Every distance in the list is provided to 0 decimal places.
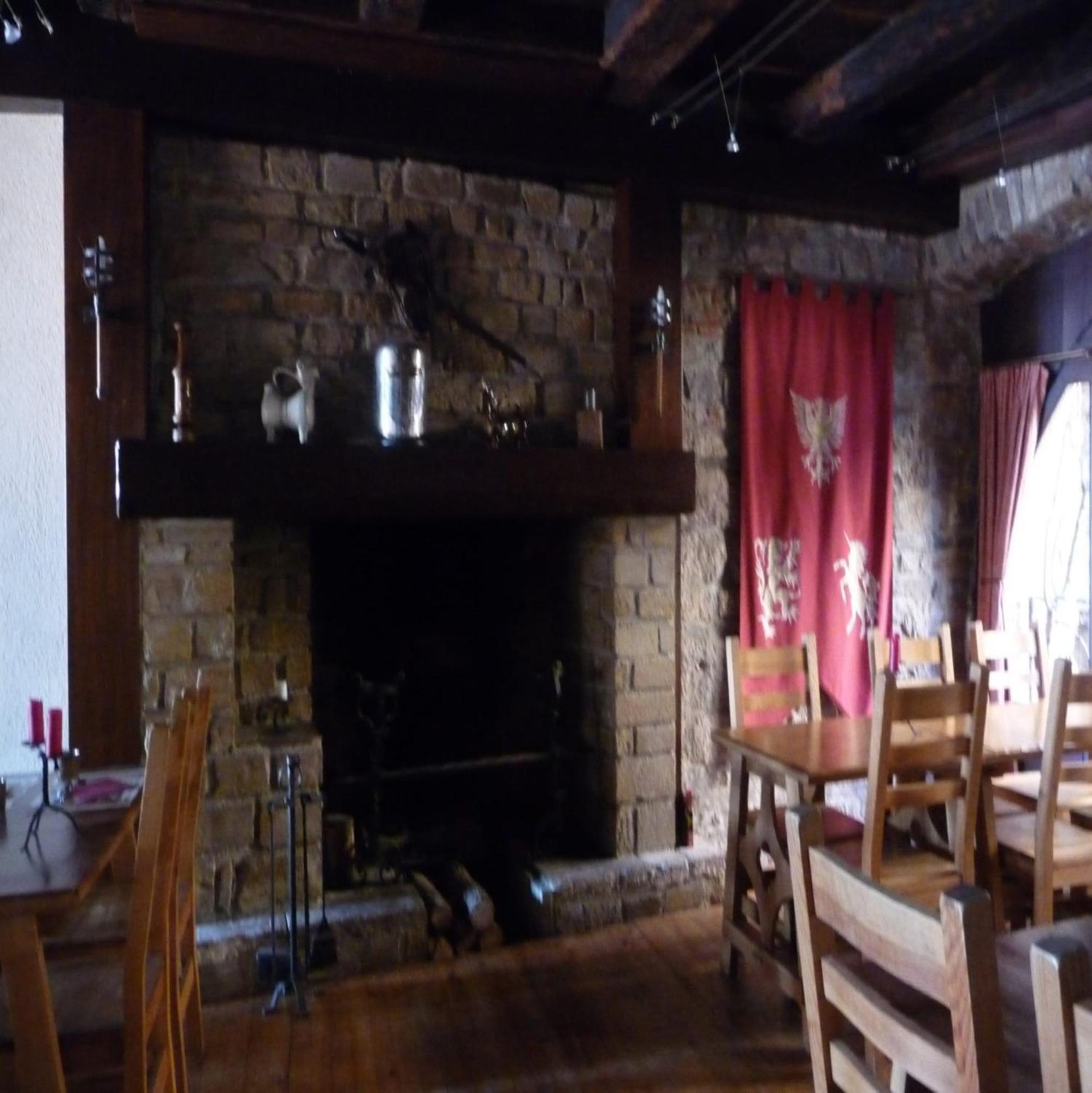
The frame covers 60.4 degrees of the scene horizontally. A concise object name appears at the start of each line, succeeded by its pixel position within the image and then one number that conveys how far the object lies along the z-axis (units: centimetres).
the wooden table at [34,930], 154
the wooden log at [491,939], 303
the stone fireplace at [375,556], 279
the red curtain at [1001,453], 380
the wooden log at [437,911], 303
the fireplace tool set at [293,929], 262
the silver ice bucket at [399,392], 294
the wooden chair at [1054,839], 240
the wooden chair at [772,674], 298
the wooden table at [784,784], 244
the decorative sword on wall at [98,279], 260
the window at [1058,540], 371
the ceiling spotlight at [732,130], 301
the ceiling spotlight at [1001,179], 359
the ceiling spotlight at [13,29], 246
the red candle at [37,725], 206
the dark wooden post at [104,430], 266
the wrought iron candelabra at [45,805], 196
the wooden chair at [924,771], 228
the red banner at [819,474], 356
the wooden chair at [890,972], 95
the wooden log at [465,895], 304
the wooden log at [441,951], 296
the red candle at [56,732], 207
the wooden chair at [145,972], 162
